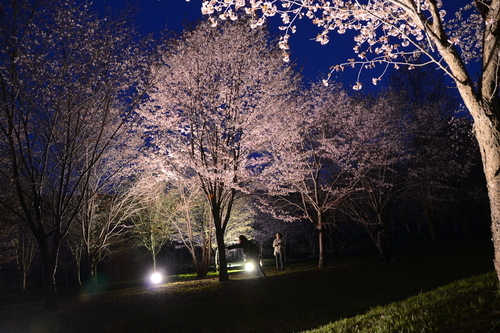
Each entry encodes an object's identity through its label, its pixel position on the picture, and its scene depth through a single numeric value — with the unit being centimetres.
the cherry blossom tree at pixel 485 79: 385
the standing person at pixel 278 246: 1485
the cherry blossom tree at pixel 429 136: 2147
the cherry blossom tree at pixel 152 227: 2550
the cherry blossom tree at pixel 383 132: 1945
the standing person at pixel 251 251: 1213
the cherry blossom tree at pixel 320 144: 1683
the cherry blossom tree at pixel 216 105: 1390
